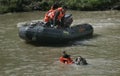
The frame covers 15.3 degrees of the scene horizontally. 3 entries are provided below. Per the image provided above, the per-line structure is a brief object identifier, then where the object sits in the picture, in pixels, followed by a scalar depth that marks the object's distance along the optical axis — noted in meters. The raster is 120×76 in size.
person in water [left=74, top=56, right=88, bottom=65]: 15.27
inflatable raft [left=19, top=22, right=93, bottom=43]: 18.69
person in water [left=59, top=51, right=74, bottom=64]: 15.67
